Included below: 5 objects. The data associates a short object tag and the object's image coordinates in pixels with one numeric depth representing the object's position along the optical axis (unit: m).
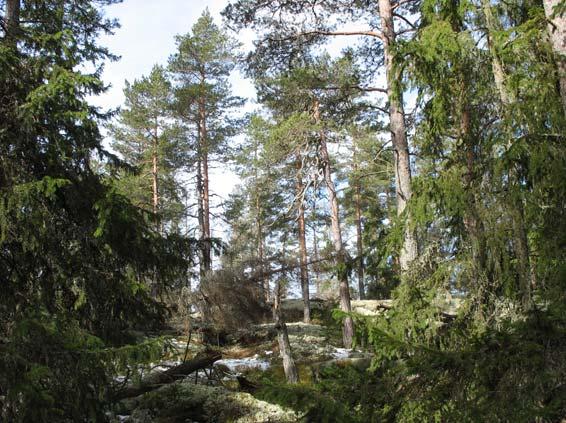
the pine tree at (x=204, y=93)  24.02
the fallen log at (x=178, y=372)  8.52
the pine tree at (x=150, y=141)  23.39
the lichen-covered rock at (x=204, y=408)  7.57
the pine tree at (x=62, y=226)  5.45
